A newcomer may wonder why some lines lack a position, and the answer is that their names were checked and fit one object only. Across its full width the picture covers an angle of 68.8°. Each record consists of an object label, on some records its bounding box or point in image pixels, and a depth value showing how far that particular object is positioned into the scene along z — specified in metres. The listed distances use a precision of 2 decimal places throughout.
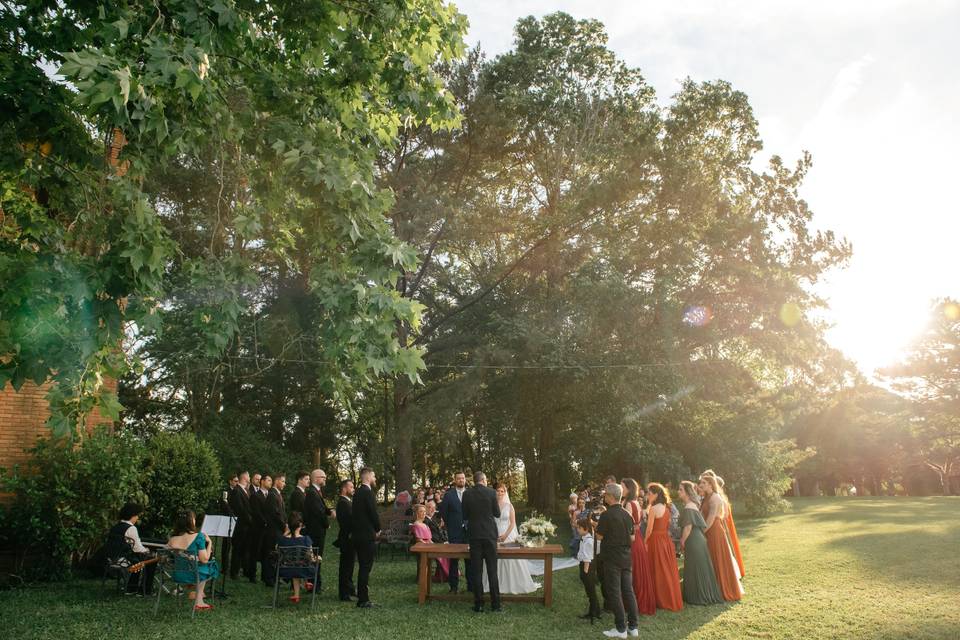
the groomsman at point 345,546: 11.07
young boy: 9.99
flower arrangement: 12.09
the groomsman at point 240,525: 13.48
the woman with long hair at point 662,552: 10.77
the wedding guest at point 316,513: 13.06
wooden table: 11.02
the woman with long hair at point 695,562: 11.10
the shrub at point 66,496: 12.46
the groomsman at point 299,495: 13.43
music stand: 11.33
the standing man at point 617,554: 9.20
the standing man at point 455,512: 13.98
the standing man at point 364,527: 10.70
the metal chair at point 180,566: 10.11
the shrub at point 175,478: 15.23
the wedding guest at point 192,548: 10.17
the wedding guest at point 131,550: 10.98
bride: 11.96
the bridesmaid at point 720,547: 11.32
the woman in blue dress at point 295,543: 10.63
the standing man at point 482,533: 10.47
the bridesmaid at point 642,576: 10.63
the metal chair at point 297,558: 10.54
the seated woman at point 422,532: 13.52
